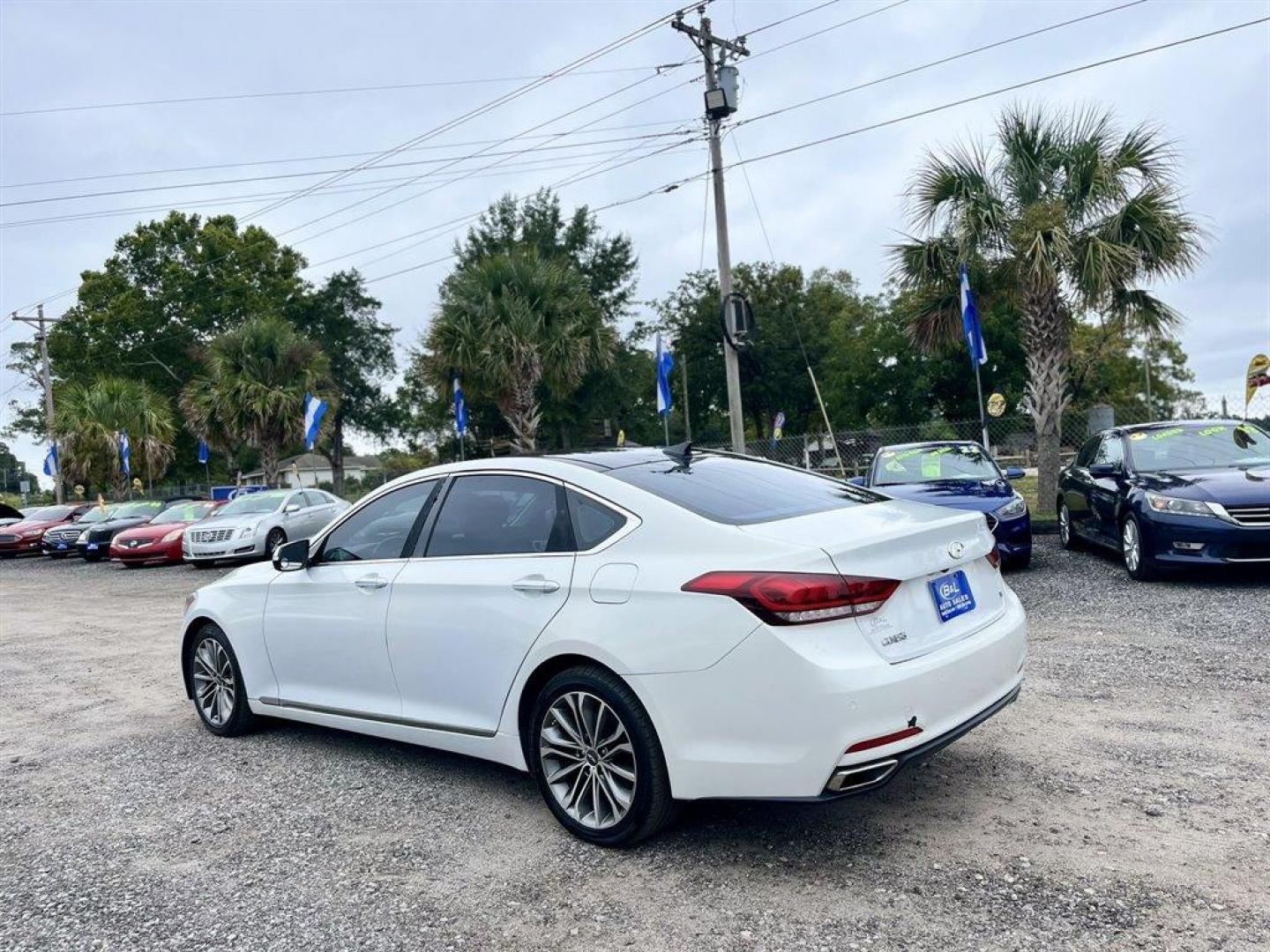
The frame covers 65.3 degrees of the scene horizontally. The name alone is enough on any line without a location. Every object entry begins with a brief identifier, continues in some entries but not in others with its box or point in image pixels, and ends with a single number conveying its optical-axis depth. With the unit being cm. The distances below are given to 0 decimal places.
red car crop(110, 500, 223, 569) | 1994
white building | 7600
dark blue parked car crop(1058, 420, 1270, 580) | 830
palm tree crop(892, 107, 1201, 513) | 1505
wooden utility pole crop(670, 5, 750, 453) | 1725
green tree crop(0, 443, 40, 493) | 9266
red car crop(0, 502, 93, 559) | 2658
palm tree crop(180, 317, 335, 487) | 2814
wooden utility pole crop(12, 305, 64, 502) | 3670
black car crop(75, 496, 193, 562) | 2319
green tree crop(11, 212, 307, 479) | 4784
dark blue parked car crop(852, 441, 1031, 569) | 987
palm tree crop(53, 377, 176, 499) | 3425
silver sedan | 1794
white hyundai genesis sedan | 330
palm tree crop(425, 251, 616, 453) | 2383
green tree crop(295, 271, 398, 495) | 5281
